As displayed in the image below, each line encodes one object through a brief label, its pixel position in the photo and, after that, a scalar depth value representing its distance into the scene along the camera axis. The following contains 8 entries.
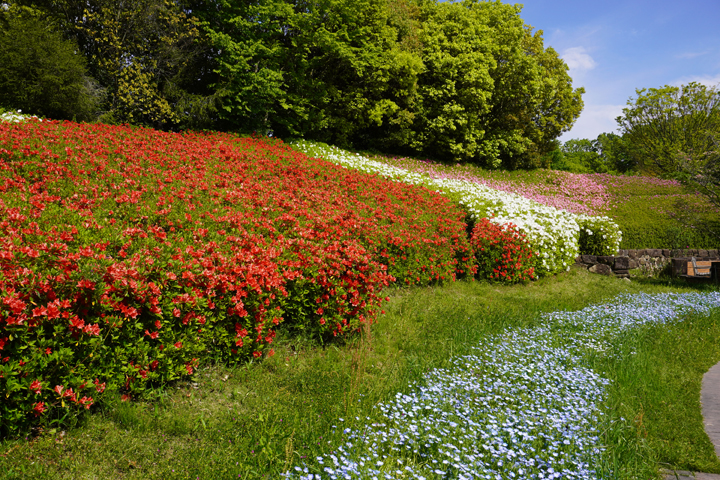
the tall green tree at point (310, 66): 17.55
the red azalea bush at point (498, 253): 9.41
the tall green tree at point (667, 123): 28.88
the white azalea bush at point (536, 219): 10.48
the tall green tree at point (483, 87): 24.00
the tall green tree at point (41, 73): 12.87
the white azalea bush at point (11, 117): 9.89
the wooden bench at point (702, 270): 12.03
